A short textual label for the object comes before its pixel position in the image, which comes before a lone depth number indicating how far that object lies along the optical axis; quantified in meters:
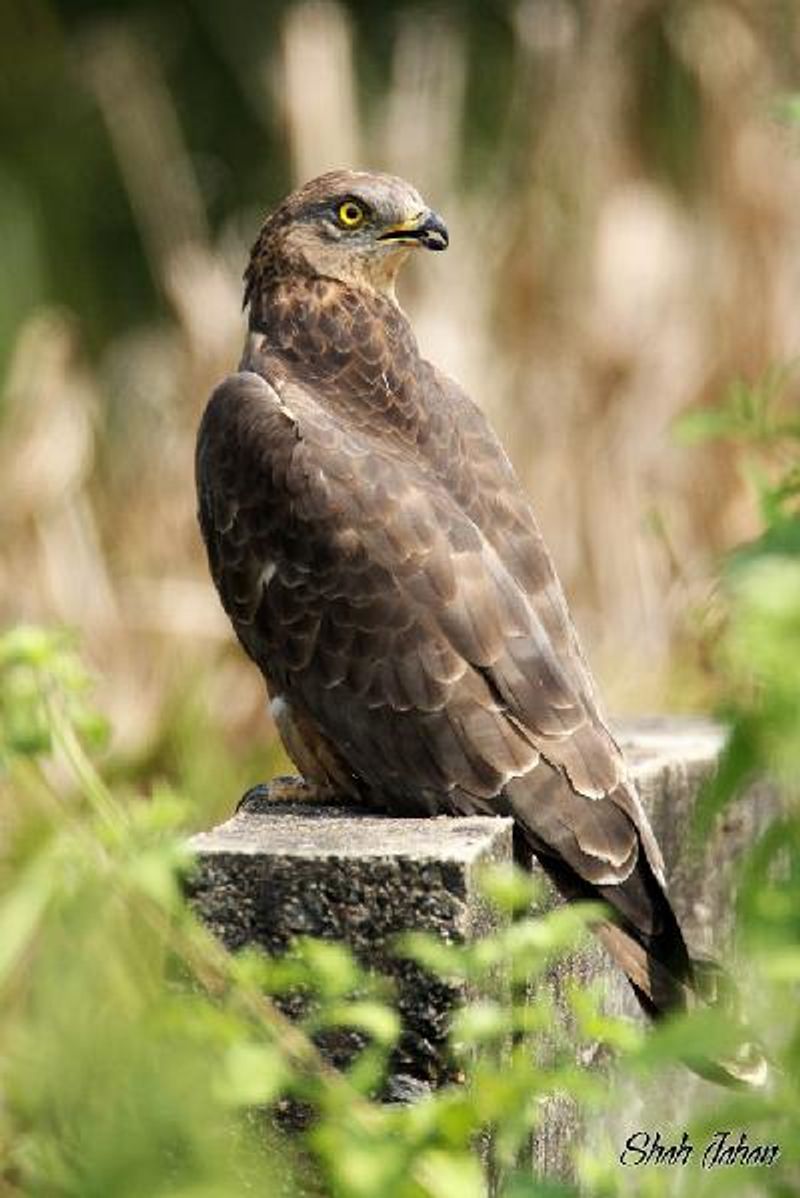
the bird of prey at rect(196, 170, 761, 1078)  8.78
